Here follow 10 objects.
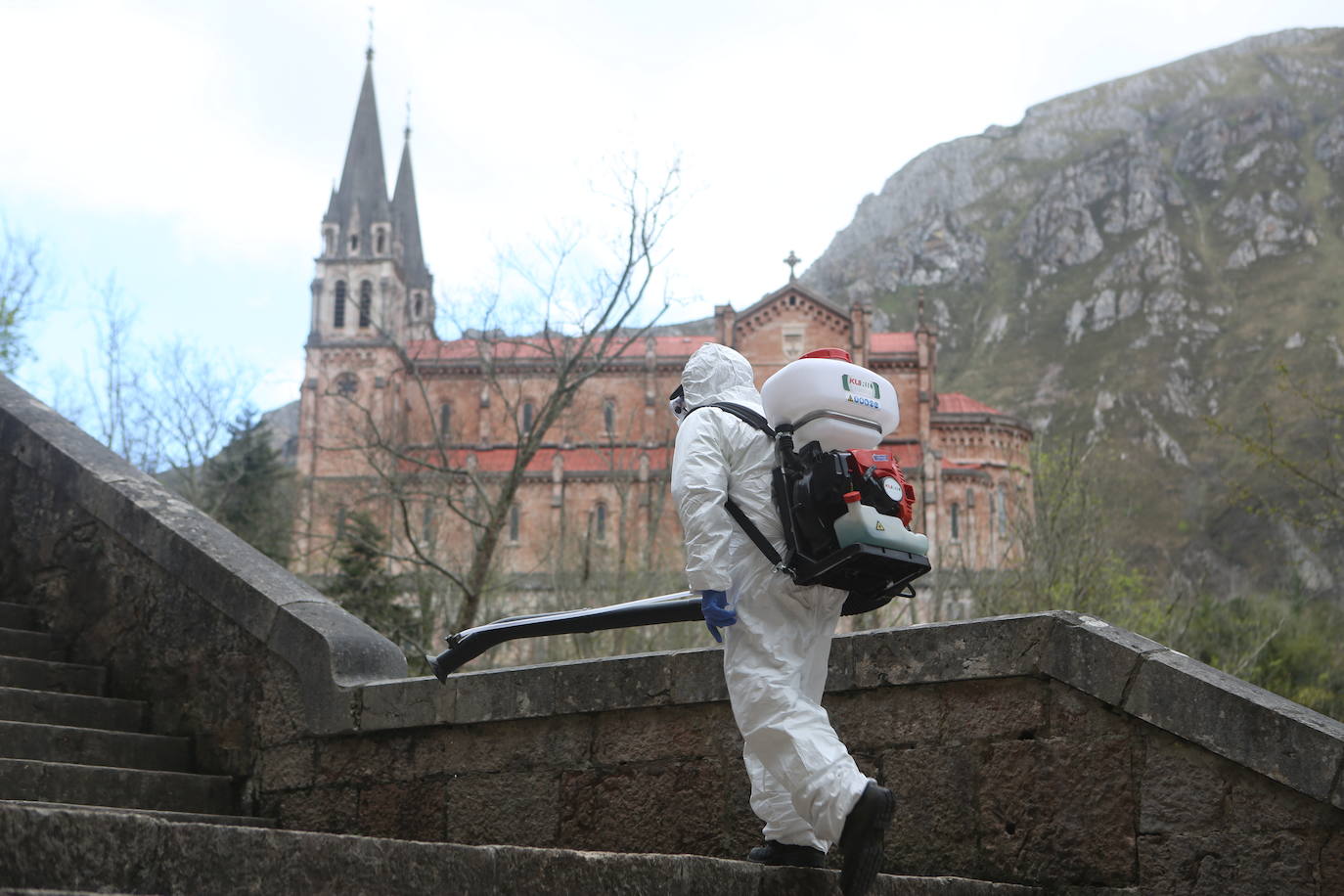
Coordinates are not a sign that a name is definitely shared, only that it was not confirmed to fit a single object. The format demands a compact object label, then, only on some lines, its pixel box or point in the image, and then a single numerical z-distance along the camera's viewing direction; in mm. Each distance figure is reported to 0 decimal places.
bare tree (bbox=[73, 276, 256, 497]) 38438
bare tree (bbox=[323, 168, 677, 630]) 17953
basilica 50188
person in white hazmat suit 3711
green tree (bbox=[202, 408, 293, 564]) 35656
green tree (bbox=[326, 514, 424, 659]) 27516
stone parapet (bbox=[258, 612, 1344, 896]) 4328
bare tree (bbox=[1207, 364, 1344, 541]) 14469
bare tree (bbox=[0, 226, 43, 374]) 19938
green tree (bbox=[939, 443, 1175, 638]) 21766
